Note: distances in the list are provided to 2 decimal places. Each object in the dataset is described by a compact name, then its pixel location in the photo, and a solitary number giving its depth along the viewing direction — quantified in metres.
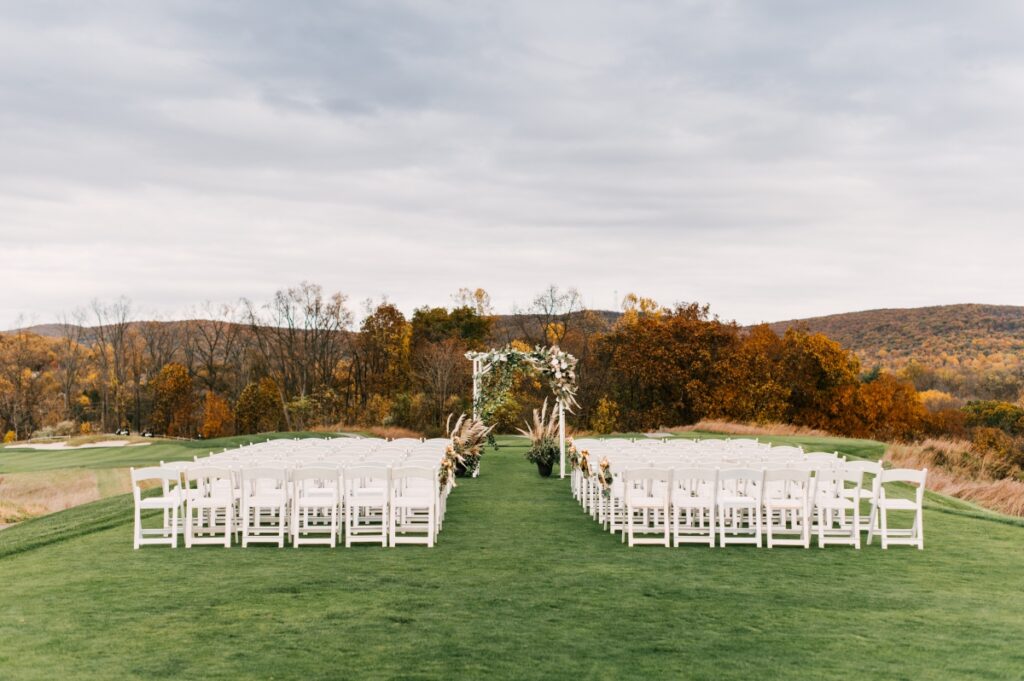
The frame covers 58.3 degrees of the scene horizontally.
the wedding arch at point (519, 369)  18.78
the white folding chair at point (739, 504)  10.02
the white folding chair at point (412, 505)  10.02
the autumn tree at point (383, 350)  55.91
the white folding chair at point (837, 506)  10.12
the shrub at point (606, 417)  41.62
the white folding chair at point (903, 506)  10.05
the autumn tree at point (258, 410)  55.00
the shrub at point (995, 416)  46.48
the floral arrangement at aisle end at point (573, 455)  13.97
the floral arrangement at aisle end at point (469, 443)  18.08
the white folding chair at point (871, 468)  10.33
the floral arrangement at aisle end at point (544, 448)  19.23
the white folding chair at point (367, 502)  10.01
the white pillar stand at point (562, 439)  18.30
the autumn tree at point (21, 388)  59.19
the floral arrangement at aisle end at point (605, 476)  11.29
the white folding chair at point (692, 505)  10.18
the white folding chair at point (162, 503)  9.93
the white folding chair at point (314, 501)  9.91
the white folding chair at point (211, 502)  10.05
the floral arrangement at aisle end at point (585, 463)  12.80
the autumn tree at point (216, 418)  57.75
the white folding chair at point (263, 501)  10.03
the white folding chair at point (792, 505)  9.97
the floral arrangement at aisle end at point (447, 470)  11.90
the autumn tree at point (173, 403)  59.62
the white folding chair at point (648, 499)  10.12
